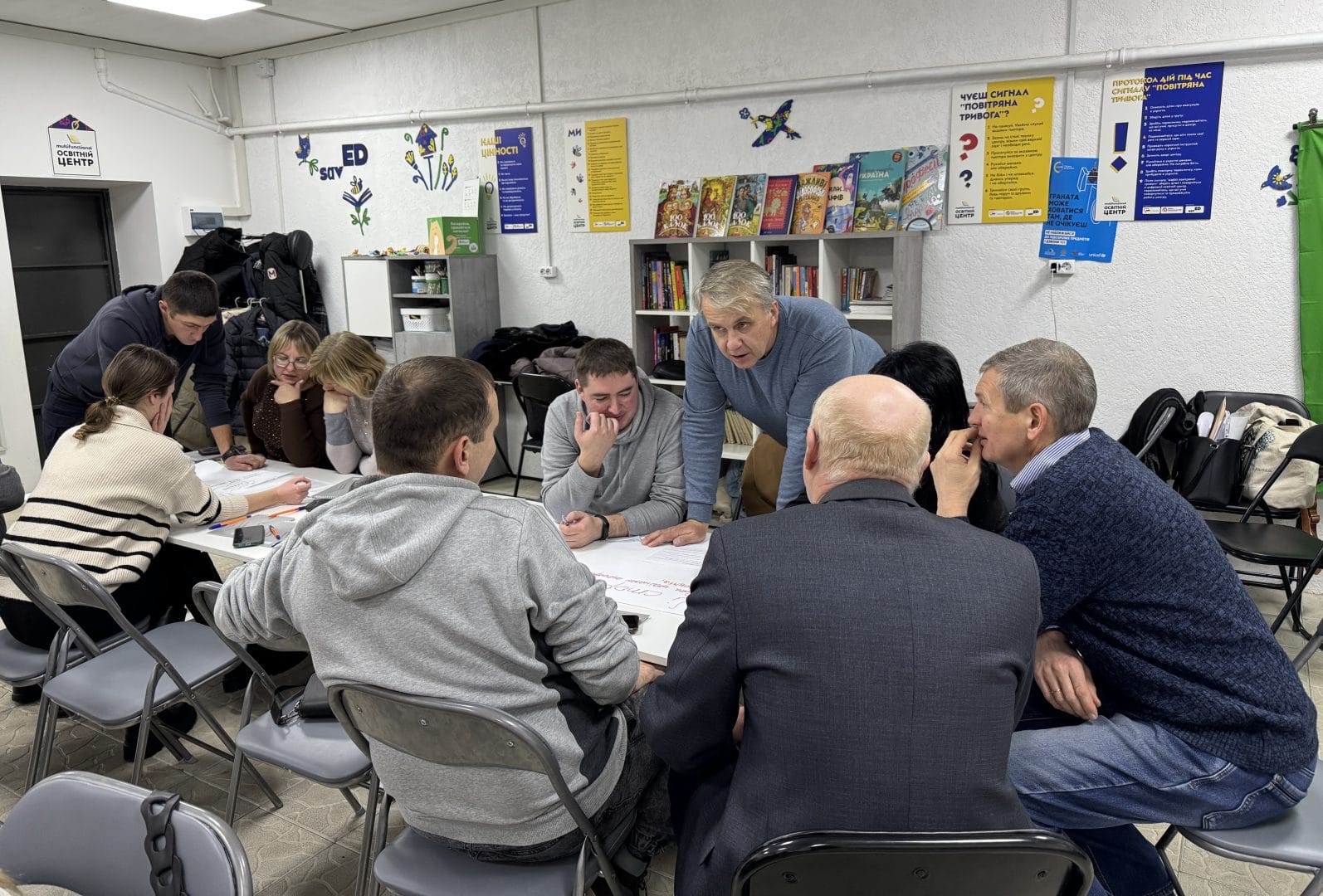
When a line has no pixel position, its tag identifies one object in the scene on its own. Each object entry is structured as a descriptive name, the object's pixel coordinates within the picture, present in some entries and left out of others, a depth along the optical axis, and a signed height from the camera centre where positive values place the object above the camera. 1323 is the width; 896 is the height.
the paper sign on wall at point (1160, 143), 3.94 +0.50
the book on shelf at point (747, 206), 4.96 +0.31
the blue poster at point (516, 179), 5.88 +0.56
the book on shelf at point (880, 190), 4.59 +0.36
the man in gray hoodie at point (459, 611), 1.38 -0.53
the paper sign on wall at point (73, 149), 6.17 +0.83
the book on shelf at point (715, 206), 5.07 +0.32
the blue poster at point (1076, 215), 4.21 +0.20
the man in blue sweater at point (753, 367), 2.57 -0.31
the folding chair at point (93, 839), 1.16 -0.75
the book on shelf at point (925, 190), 4.50 +0.35
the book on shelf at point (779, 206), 4.87 +0.31
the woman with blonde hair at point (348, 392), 3.36 -0.45
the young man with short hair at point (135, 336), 3.61 -0.26
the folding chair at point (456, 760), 1.34 -0.75
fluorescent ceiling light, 5.28 +1.53
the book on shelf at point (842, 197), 4.70 +0.33
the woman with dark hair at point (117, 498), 2.47 -0.62
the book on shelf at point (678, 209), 5.23 +0.32
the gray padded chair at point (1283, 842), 1.47 -0.95
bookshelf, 4.53 -0.01
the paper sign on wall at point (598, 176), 5.52 +0.54
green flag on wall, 3.76 -0.02
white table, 1.93 -0.76
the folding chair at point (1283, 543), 3.14 -1.01
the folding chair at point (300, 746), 1.86 -1.00
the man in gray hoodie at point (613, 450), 2.65 -0.56
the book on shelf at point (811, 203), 4.77 +0.31
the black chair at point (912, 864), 1.06 -0.72
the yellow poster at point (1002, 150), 4.26 +0.52
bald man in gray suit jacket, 1.14 -0.50
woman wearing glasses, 3.55 -0.53
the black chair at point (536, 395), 4.82 -0.69
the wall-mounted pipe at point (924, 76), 3.79 +0.89
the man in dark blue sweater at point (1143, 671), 1.48 -0.69
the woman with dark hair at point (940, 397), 2.17 -0.32
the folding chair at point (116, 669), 2.20 -1.03
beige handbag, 3.67 -0.84
